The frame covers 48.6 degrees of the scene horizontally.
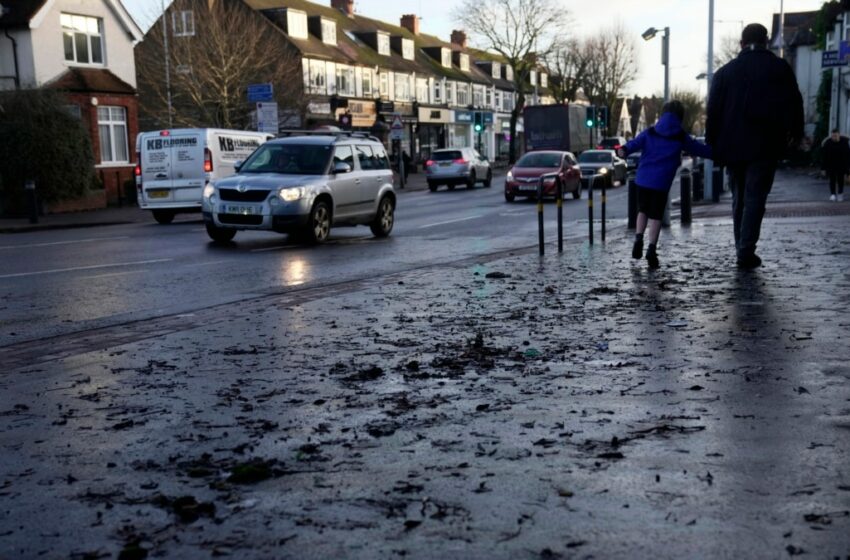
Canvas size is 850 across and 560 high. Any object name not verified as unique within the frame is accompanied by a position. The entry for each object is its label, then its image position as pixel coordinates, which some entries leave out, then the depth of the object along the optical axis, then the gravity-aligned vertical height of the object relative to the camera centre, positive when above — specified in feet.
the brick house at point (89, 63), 108.78 +11.86
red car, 95.71 -2.52
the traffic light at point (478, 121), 177.32 +5.28
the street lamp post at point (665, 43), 118.93 +12.65
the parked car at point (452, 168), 131.03 -2.48
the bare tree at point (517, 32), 246.06 +30.35
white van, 78.43 -0.61
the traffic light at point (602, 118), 177.37 +5.34
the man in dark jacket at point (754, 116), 29.94 +0.82
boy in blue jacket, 35.22 -0.58
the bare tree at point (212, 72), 137.39 +12.88
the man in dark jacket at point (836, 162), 76.64 -1.84
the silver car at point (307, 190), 51.24 -1.99
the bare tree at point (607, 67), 323.37 +27.10
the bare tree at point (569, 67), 303.48 +26.09
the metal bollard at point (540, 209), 41.33 -2.73
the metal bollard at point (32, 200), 79.68 -3.19
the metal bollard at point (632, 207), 56.80 -3.74
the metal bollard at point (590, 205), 46.61 -3.06
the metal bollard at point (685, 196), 55.88 -3.17
